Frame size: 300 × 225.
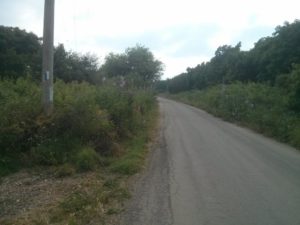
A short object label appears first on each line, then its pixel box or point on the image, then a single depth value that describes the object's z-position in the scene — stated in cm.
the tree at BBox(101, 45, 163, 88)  3227
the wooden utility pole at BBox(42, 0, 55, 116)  696
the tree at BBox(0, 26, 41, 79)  1819
